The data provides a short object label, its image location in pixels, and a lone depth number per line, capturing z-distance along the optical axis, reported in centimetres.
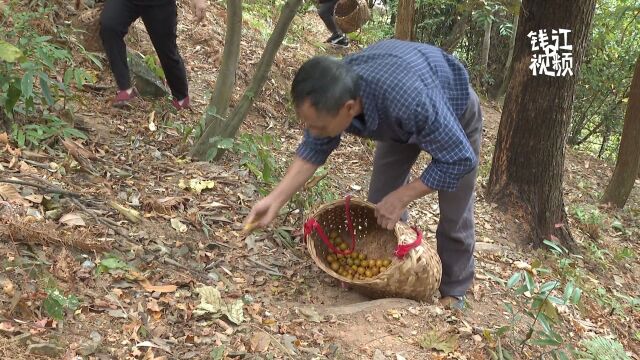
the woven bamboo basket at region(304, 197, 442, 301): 309
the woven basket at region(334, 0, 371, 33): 877
